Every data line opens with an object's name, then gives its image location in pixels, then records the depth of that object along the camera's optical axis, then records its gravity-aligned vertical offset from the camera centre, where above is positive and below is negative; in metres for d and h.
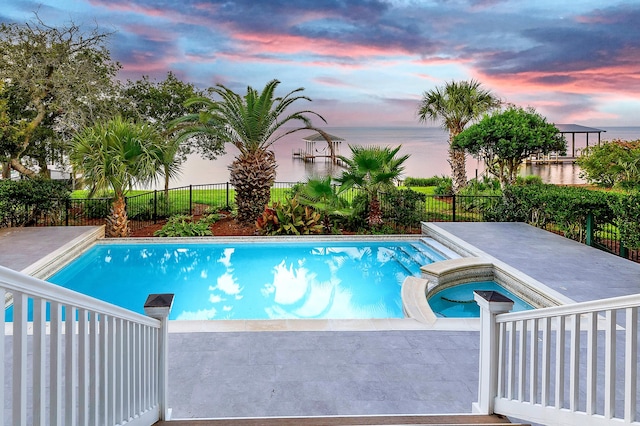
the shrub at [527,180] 16.19 +0.87
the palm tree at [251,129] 12.69 +2.03
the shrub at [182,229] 12.23 -0.77
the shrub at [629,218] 7.51 -0.24
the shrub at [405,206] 13.06 -0.12
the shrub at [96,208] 13.61 -0.26
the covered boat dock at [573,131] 27.26 +4.31
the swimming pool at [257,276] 7.52 -1.51
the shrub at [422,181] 24.78 +1.14
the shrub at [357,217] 13.03 -0.44
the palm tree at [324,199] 12.34 +0.06
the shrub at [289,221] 12.30 -0.54
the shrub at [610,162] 13.66 +1.31
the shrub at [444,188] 18.92 +0.59
